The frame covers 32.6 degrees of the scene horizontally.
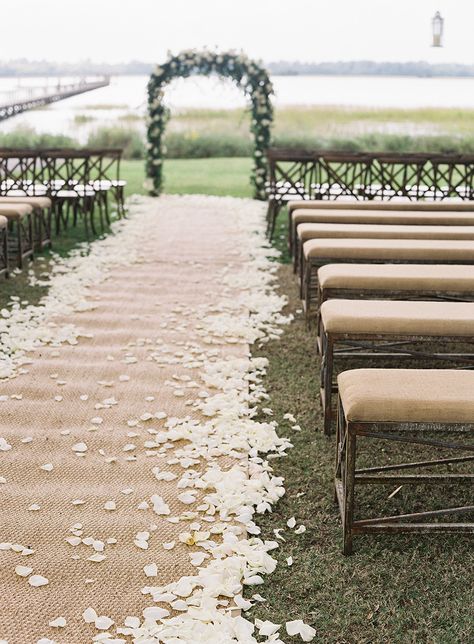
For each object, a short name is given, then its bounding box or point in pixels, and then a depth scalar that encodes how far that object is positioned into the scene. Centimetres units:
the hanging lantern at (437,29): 1115
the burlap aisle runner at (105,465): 230
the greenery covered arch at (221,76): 1028
